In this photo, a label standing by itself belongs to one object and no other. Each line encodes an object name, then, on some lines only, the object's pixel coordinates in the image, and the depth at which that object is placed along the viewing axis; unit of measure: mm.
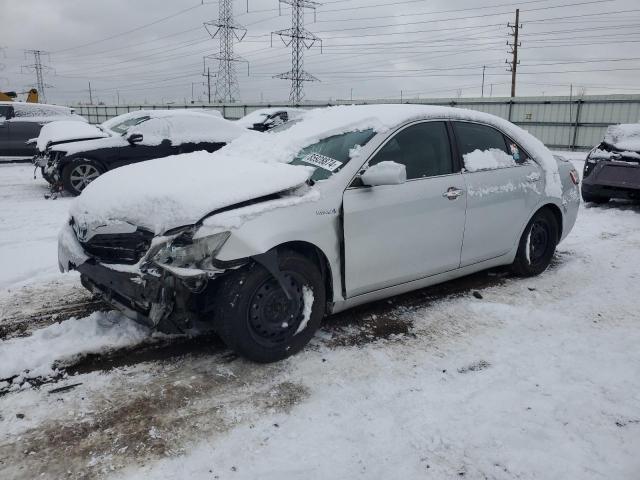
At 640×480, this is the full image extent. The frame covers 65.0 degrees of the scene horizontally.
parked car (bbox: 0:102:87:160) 12609
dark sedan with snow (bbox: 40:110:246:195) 8805
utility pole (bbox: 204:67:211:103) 66125
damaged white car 2902
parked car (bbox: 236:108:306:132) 16812
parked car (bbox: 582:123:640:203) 8031
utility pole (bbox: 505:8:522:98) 34650
